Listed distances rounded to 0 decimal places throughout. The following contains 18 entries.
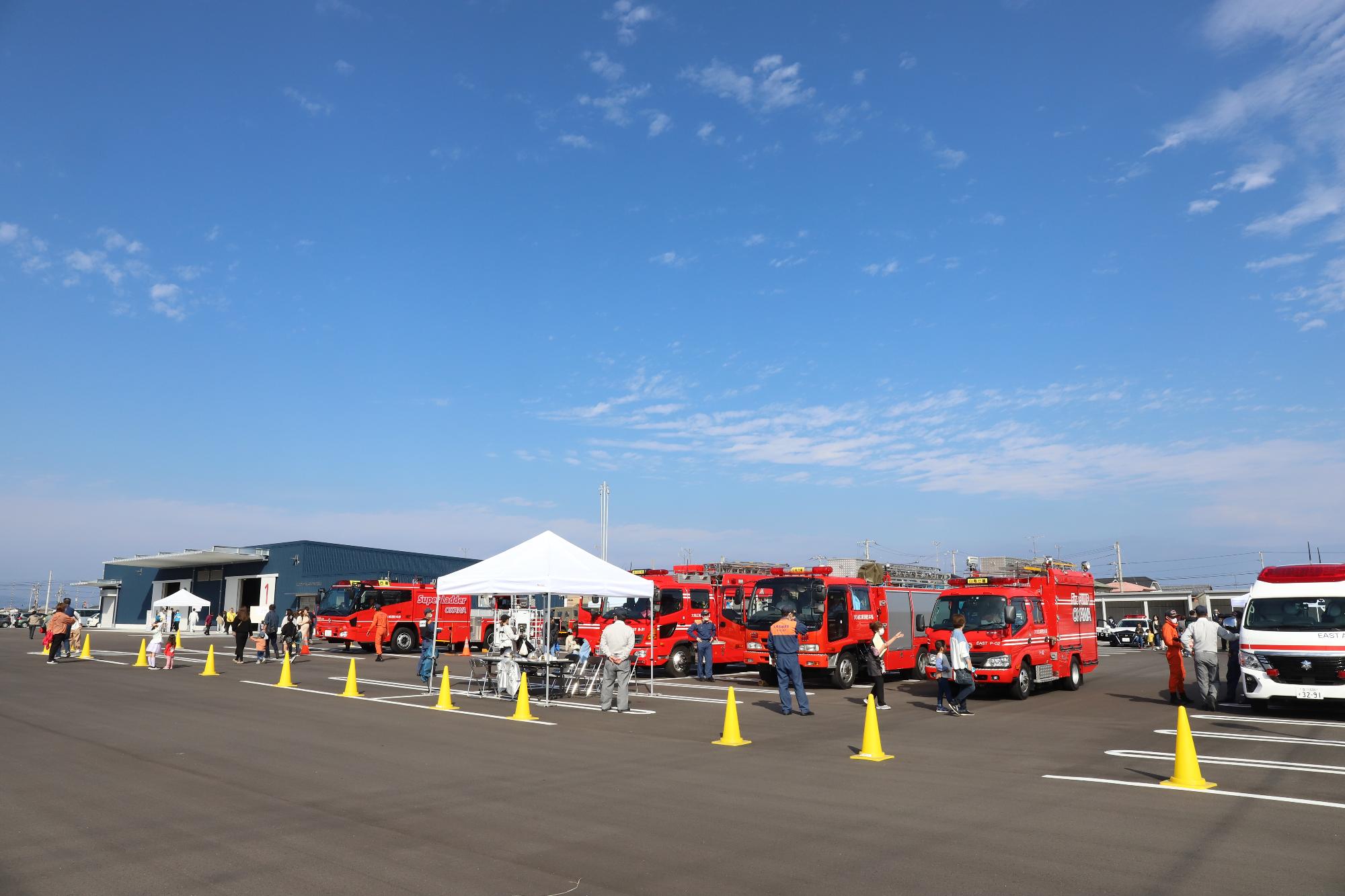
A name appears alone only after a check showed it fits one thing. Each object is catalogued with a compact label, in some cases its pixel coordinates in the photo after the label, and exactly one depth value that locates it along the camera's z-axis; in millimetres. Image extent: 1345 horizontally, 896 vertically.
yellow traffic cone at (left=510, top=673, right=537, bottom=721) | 14531
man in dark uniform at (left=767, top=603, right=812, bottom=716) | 15055
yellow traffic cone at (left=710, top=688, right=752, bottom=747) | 11891
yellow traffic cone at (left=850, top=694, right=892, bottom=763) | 10633
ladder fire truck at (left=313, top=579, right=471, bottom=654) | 32469
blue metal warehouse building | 53875
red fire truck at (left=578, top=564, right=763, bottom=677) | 22688
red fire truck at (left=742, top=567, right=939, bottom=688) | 19891
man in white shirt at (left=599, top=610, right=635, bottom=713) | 15539
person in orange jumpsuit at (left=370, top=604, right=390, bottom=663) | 29125
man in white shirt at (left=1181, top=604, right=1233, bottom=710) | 15406
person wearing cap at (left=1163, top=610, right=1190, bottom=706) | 16844
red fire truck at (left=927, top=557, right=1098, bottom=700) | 17688
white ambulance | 14281
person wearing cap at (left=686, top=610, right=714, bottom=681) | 22375
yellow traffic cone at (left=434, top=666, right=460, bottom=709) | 16047
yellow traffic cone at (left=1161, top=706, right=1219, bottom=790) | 8688
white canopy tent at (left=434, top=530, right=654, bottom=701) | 17250
